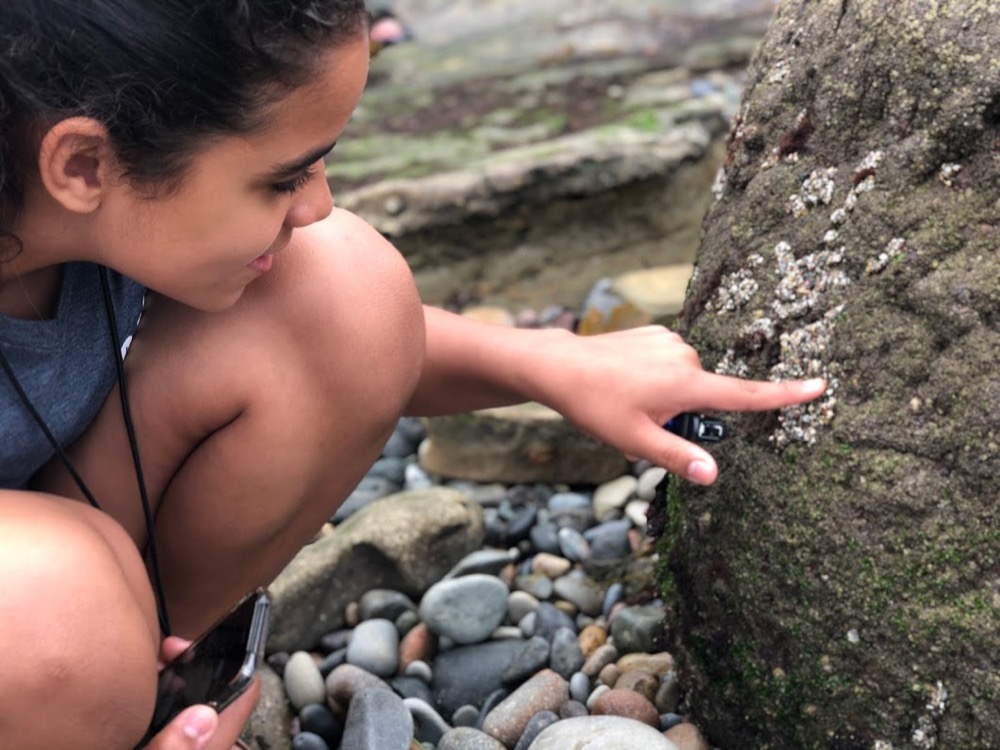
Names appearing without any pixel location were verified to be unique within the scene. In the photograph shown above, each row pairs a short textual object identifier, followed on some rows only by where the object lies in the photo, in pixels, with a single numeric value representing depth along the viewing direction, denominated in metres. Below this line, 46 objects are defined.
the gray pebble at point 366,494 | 3.07
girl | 1.42
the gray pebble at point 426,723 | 2.16
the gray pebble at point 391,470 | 3.26
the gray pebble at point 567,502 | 2.96
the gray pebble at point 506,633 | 2.44
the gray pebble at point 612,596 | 2.47
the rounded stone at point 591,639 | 2.37
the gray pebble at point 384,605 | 2.54
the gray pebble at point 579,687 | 2.22
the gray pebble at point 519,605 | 2.51
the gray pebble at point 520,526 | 2.82
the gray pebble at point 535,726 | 2.07
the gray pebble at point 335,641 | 2.51
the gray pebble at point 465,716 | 2.23
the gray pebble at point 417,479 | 3.18
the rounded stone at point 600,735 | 1.83
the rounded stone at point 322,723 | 2.20
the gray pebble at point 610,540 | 2.70
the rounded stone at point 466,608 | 2.42
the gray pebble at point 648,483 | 2.85
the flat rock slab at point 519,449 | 3.03
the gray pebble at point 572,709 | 2.15
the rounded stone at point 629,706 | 2.06
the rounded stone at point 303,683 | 2.29
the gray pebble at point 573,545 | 2.71
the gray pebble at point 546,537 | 2.76
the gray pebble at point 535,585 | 2.57
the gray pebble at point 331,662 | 2.42
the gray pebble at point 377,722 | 2.01
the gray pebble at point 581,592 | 2.52
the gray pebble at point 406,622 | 2.51
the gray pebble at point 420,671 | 2.37
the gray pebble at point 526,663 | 2.30
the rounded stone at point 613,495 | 2.89
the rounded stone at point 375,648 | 2.38
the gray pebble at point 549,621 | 2.43
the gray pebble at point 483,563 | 2.60
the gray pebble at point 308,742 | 2.14
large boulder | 1.63
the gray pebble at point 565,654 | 2.31
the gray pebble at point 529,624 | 2.46
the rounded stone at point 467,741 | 2.03
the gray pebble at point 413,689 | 2.31
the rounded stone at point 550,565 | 2.67
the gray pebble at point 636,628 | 2.29
